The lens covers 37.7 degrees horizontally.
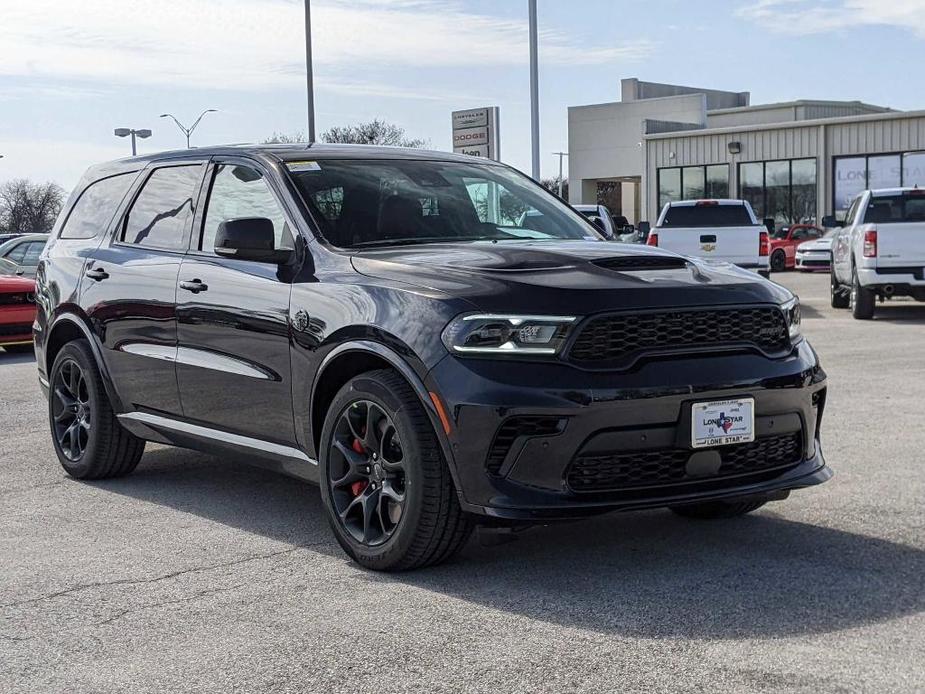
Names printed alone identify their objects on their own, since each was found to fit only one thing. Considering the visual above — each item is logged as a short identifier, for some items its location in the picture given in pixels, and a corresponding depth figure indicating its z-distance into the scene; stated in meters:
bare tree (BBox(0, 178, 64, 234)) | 97.25
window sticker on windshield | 6.17
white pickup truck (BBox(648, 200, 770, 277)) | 21.30
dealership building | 43.78
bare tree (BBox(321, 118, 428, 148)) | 70.12
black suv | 4.81
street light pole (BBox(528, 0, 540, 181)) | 29.56
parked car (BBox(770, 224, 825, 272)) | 37.31
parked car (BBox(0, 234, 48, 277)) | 19.69
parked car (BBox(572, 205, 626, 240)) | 20.94
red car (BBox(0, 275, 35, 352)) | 15.73
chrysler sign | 25.89
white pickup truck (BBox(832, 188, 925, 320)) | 17.84
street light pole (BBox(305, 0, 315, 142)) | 33.31
